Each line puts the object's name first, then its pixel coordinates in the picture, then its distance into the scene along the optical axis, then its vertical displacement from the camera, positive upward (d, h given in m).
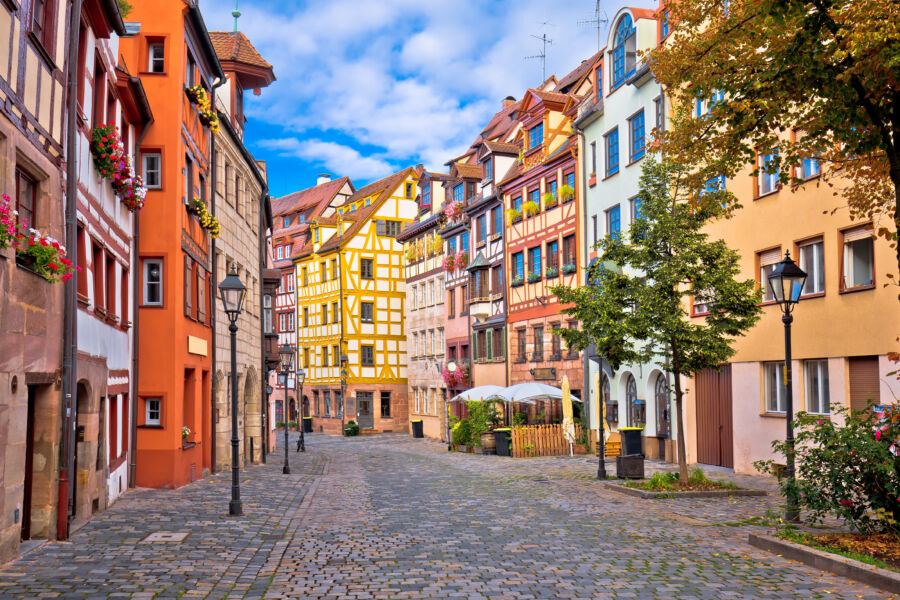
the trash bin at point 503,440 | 33.75 -2.12
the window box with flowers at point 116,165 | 15.70 +3.70
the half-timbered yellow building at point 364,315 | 60.16 +4.22
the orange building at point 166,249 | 20.30 +2.90
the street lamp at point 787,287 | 13.81 +1.33
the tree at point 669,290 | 18.23 +1.71
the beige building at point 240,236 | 26.92 +4.66
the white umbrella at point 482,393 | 35.70 -0.49
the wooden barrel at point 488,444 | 35.84 -2.39
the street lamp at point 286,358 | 32.03 +0.79
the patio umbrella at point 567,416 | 31.53 -1.21
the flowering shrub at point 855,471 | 10.41 -1.06
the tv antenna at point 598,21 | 38.53 +14.28
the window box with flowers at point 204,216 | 22.31 +3.99
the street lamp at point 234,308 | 15.72 +1.25
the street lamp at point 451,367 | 47.62 +0.64
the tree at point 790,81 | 9.76 +3.33
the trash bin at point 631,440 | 23.02 -1.48
